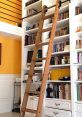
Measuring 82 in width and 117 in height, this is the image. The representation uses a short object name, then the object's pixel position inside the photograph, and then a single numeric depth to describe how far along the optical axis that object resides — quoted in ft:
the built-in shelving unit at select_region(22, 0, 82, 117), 11.41
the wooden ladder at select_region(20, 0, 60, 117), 10.05
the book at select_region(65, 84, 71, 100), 11.75
